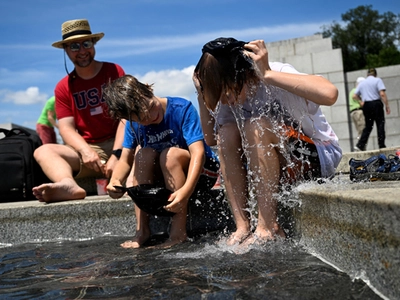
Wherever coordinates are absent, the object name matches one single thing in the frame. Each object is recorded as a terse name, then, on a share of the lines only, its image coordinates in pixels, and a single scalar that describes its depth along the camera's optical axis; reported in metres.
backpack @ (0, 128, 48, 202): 4.38
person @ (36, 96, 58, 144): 7.61
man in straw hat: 4.43
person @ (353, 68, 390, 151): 10.02
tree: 56.44
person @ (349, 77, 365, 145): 11.15
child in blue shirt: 3.12
